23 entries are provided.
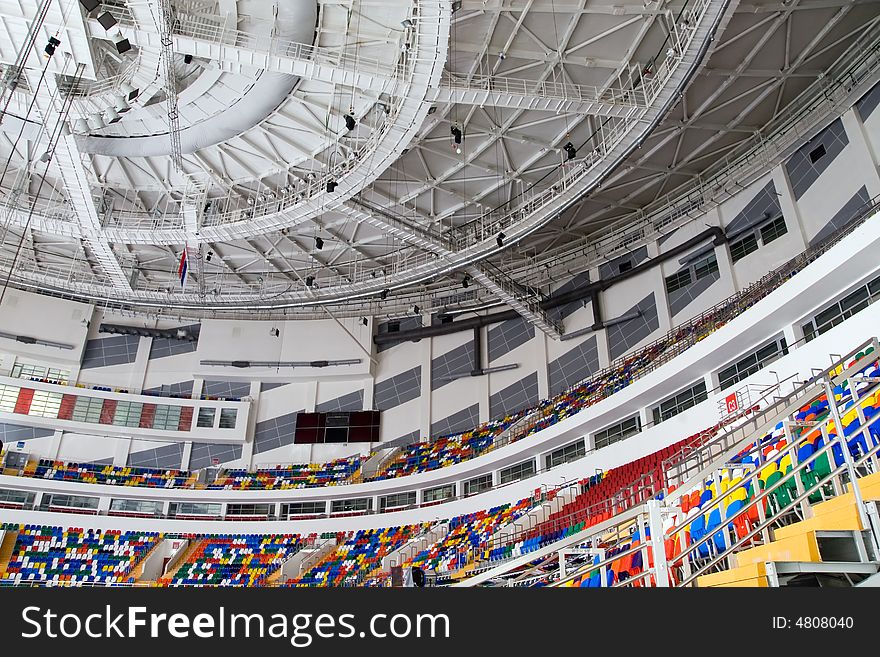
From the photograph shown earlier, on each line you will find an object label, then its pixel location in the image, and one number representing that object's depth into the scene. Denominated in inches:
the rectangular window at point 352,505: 1328.7
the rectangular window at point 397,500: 1286.9
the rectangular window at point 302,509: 1367.2
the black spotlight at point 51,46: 642.8
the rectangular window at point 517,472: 1120.2
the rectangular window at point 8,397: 1362.0
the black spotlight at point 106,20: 658.2
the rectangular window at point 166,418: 1448.1
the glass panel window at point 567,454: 1034.7
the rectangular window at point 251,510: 1373.0
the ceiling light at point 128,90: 800.9
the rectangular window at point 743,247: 943.8
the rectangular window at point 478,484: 1188.5
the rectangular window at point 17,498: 1304.1
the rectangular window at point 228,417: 1470.2
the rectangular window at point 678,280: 1048.2
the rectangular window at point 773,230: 898.2
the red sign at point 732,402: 721.6
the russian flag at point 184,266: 970.8
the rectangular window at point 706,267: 1007.6
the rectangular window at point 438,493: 1239.7
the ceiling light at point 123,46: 703.7
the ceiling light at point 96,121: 856.9
